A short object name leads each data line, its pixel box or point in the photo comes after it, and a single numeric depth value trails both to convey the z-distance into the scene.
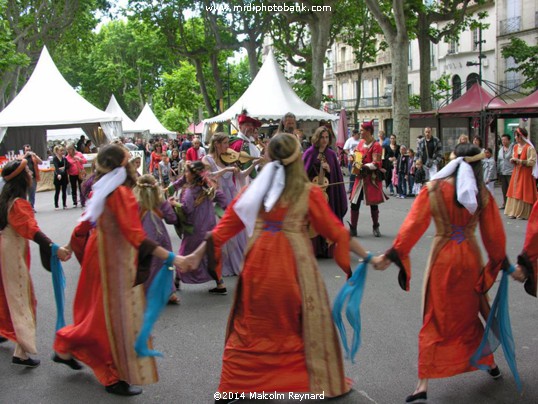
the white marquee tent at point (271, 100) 20.45
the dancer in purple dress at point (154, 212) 6.72
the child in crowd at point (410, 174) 17.36
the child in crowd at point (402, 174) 17.64
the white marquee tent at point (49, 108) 23.34
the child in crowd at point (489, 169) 14.79
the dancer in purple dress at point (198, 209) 7.40
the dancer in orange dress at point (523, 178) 12.55
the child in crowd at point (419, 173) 16.45
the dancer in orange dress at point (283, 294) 4.08
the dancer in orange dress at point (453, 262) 4.30
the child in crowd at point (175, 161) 19.37
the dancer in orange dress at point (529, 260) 4.45
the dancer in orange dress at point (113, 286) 4.39
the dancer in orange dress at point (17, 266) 5.09
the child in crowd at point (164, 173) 18.28
